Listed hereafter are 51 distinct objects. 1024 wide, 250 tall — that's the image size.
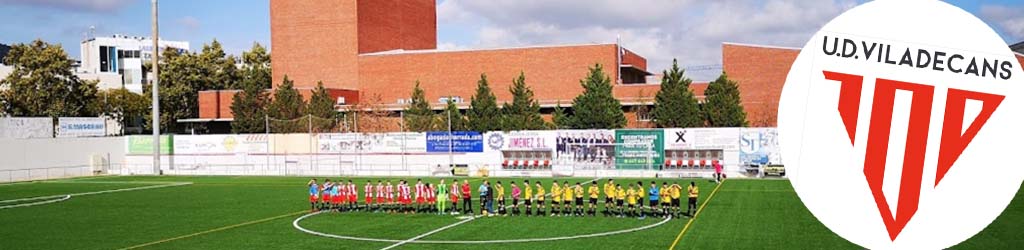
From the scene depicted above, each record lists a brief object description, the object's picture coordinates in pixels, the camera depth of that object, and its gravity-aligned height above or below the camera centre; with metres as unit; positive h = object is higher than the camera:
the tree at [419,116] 55.47 +1.11
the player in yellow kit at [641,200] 24.50 -2.19
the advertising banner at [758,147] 44.22 -1.04
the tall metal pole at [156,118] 55.85 +1.19
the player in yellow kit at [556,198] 25.56 -2.11
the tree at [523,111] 52.62 +1.32
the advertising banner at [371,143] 51.06 -0.66
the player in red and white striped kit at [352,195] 28.03 -2.13
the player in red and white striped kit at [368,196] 27.97 -2.16
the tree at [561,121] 54.94 +0.62
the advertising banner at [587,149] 47.31 -1.11
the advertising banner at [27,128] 51.94 +0.58
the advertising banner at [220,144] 55.34 -0.67
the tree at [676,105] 53.25 +1.58
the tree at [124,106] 78.52 +2.87
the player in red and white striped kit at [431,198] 27.08 -2.19
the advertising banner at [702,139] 45.22 -0.59
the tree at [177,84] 78.12 +4.92
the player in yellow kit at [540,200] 25.23 -2.17
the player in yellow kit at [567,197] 26.00 -2.12
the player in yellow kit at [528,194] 25.39 -1.96
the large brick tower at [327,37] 73.31 +8.72
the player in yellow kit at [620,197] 24.92 -2.05
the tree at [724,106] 52.72 +1.47
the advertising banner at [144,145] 58.44 -0.69
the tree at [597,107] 53.81 +1.48
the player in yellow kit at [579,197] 25.38 -2.07
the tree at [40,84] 66.75 +4.31
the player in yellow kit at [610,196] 24.94 -2.02
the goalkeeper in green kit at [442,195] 26.38 -2.03
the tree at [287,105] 63.51 +2.23
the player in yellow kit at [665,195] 23.98 -1.96
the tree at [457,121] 54.94 +0.72
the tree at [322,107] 61.34 +1.97
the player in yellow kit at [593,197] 25.42 -2.10
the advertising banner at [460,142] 50.31 -0.65
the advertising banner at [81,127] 56.41 +0.65
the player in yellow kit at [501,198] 25.31 -2.09
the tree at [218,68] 80.94 +6.58
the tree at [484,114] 54.00 +1.15
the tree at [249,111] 65.00 +1.87
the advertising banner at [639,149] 46.31 -1.12
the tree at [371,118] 60.28 +1.10
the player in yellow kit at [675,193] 23.94 -1.87
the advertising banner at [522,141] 48.84 -0.62
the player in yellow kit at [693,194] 24.23 -1.93
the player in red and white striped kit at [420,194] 26.84 -2.04
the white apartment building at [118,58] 109.31 +10.49
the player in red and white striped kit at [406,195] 27.19 -2.10
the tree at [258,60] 85.00 +7.79
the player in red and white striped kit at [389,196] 27.96 -2.18
